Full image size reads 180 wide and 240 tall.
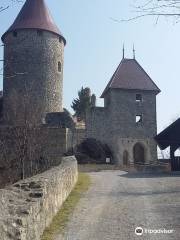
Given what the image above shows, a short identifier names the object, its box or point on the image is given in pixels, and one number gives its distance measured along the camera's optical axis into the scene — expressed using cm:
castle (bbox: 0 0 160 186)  3228
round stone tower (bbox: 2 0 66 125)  3422
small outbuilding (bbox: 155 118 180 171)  2303
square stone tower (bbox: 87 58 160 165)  3572
